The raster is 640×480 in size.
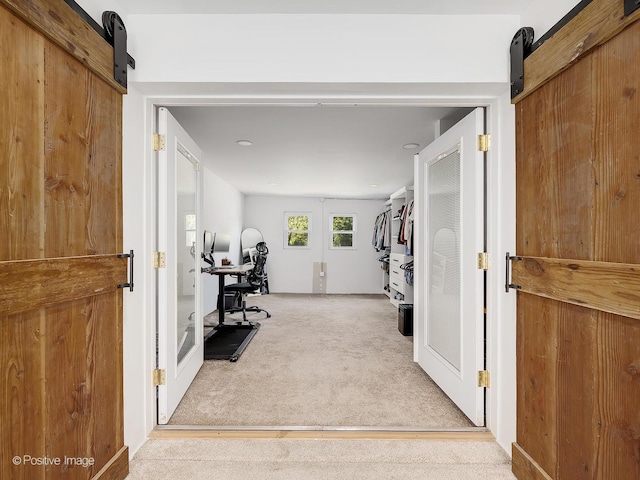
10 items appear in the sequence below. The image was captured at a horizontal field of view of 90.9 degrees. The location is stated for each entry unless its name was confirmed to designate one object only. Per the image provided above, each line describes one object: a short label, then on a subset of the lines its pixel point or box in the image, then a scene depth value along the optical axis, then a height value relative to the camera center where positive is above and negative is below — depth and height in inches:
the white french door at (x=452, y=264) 72.9 -6.6
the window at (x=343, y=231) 291.4 +8.4
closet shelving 198.5 -7.9
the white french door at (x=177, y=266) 72.8 -6.9
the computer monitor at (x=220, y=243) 177.8 -1.7
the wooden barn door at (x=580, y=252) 40.7 -1.9
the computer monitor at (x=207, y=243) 153.4 -1.4
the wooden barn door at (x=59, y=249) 39.5 -1.4
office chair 176.9 -26.3
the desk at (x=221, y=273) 151.9 -15.9
